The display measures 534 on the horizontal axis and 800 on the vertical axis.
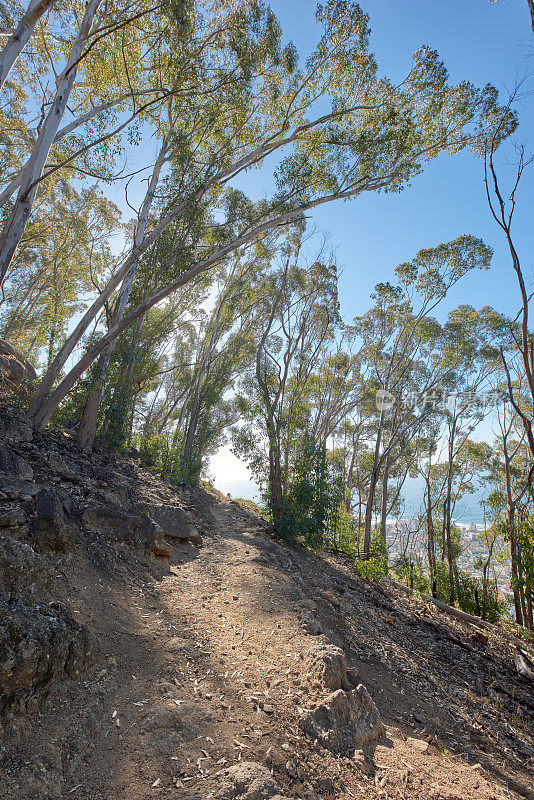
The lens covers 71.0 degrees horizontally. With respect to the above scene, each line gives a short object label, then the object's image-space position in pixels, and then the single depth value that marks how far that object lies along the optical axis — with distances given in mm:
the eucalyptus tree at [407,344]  12500
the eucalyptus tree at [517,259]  6031
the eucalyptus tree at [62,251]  14930
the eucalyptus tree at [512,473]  9305
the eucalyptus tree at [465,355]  13914
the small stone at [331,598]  6453
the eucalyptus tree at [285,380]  10055
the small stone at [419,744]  2996
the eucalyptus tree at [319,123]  8281
